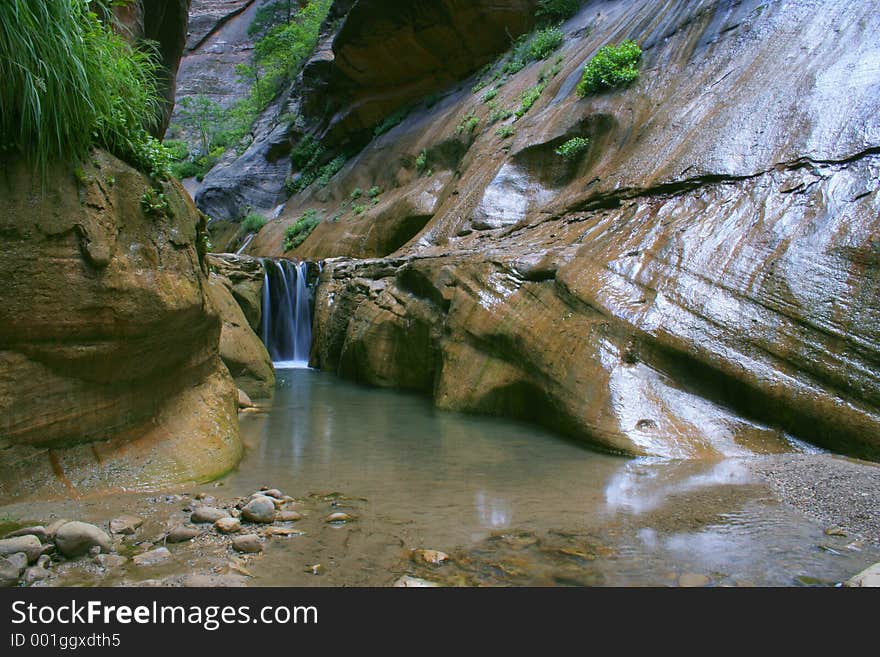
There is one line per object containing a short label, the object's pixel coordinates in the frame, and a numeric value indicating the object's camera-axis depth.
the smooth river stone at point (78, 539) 2.62
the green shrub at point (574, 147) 9.63
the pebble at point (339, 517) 3.33
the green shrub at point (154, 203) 4.23
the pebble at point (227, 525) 3.02
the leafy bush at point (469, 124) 14.67
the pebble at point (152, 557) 2.62
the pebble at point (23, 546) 2.54
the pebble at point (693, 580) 2.43
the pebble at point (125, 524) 3.00
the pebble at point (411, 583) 2.45
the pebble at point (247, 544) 2.78
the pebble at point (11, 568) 2.36
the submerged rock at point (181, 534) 2.89
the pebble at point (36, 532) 2.70
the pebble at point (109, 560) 2.57
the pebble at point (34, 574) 2.39
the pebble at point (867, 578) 2.24
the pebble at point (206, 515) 3.15
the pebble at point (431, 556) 2.73
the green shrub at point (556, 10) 16.34
